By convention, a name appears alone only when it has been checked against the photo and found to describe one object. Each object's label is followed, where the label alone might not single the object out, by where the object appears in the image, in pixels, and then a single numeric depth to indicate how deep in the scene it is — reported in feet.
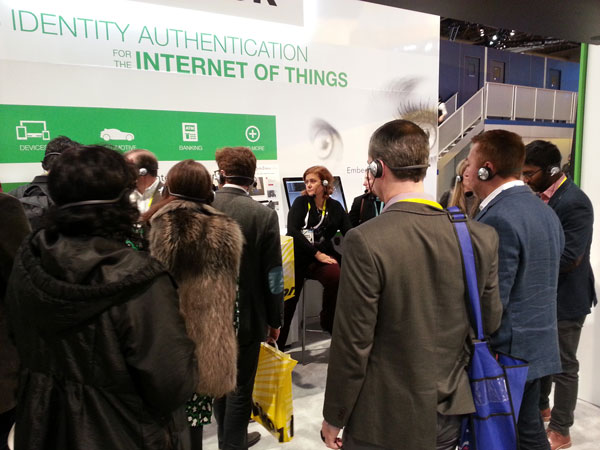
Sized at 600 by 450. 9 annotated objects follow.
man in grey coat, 4.39
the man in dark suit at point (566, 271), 7.80
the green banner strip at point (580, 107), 10.50
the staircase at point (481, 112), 36.40
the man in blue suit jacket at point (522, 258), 5.63
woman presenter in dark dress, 12.75
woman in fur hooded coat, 5.78
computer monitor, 16.17
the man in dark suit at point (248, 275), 7.50
